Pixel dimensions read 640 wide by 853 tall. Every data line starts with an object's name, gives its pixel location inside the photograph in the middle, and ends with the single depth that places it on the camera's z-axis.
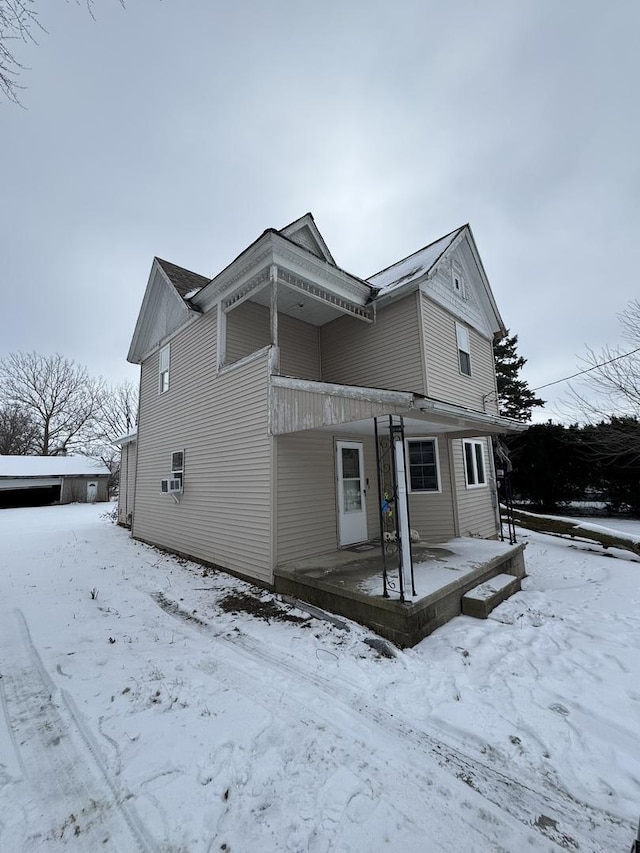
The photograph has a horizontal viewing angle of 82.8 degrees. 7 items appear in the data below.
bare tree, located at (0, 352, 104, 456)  31.91
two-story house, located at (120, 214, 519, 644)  6.24
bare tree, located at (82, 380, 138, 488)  31.75
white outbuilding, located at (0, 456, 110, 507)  25.31
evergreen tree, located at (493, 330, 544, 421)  24.08
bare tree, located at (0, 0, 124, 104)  2.74
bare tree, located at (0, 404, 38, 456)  32.44
